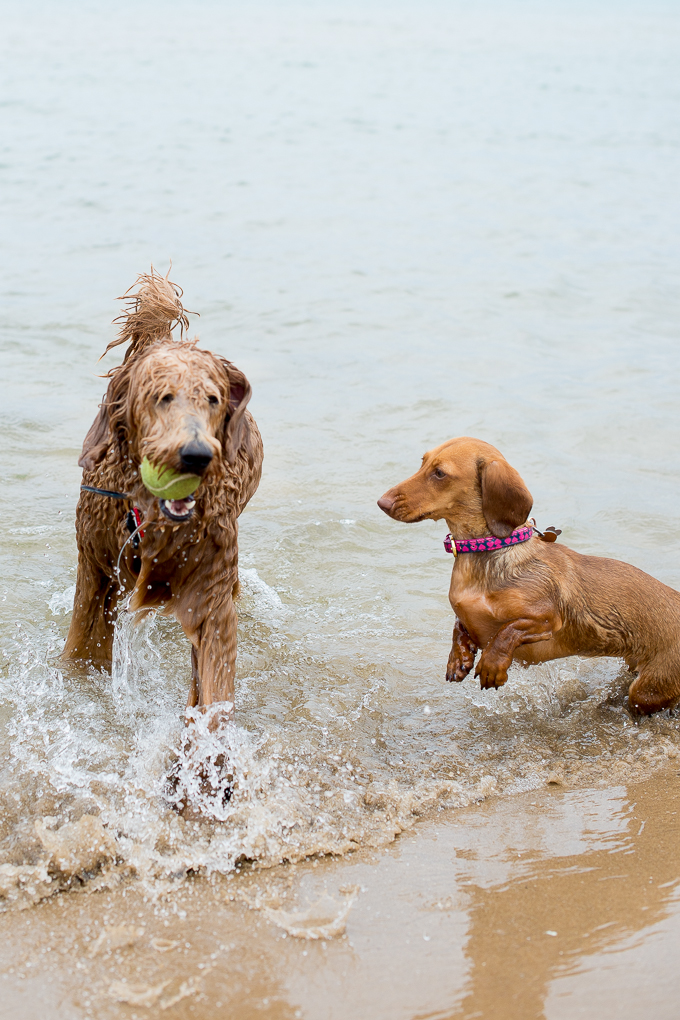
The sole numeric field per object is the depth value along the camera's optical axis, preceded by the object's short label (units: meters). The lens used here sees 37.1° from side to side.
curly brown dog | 3.96
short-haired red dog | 4.60
